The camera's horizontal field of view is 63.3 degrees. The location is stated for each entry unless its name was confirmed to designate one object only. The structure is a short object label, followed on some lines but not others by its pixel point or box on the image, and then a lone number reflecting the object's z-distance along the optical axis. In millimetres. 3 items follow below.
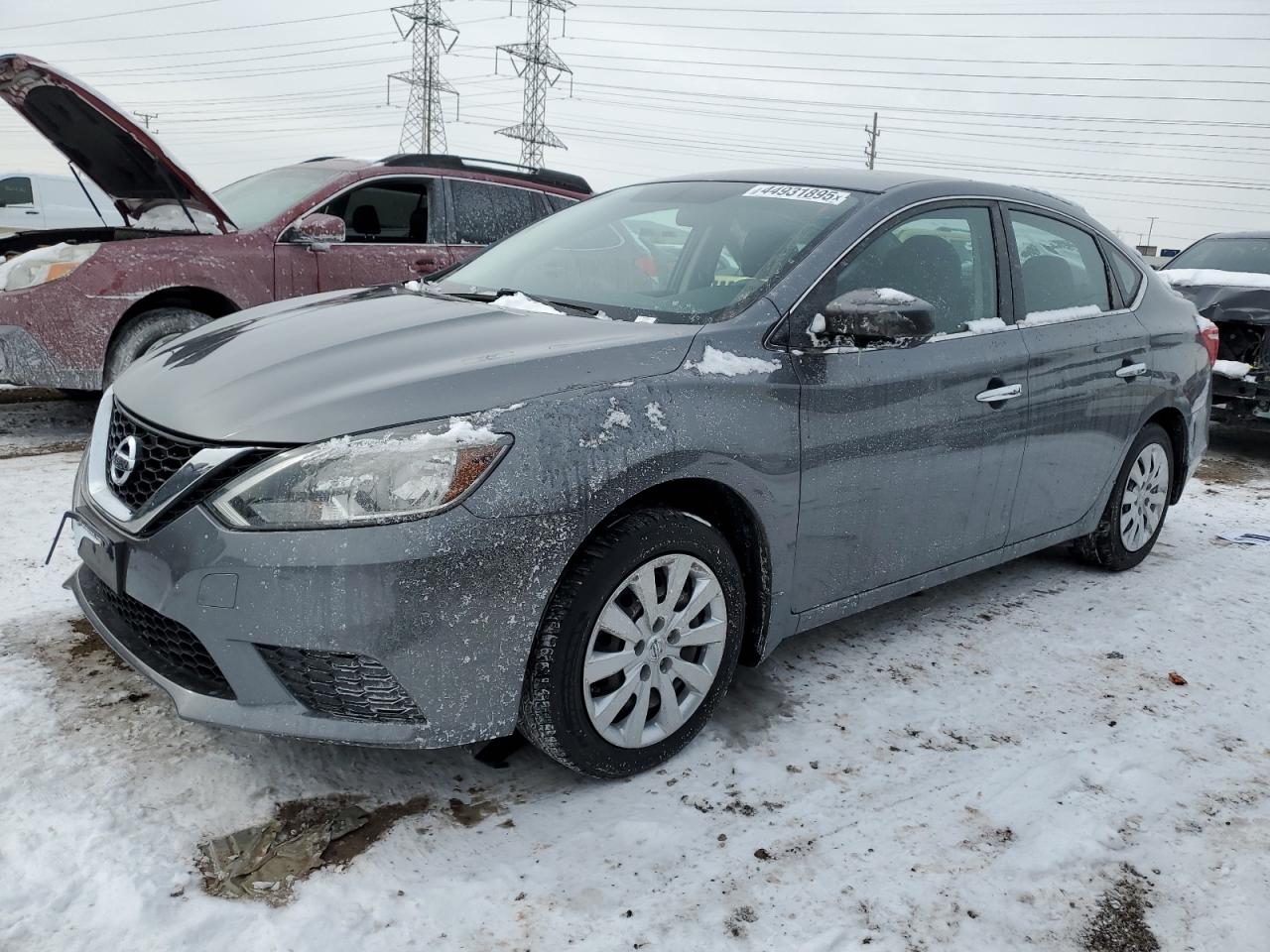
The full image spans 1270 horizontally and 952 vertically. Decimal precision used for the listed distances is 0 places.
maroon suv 5422
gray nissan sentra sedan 2215
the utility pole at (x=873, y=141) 53594
